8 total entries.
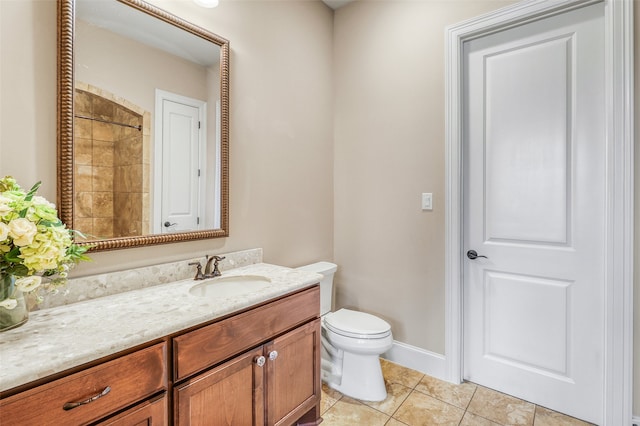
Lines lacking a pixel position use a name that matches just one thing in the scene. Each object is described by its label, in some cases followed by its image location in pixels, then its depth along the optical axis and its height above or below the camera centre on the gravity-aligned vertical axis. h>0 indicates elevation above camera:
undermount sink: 1.59 -0.37
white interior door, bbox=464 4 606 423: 1.71 +0.01
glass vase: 0.92 -0.27
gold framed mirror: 1.27 +0.39
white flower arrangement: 0.90 -0.08
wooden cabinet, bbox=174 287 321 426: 1.10 -0.62
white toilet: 1.89 -0.87
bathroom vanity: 0.82 -0.47
